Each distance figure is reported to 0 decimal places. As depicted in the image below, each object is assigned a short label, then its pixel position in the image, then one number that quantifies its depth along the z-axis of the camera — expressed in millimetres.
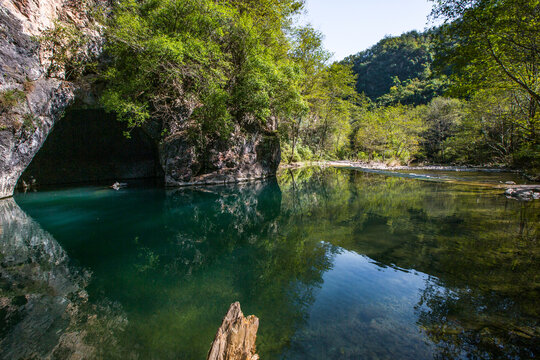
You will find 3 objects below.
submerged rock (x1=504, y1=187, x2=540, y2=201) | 10961
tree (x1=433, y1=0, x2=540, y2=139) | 8562
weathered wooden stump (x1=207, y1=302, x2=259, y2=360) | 2168
